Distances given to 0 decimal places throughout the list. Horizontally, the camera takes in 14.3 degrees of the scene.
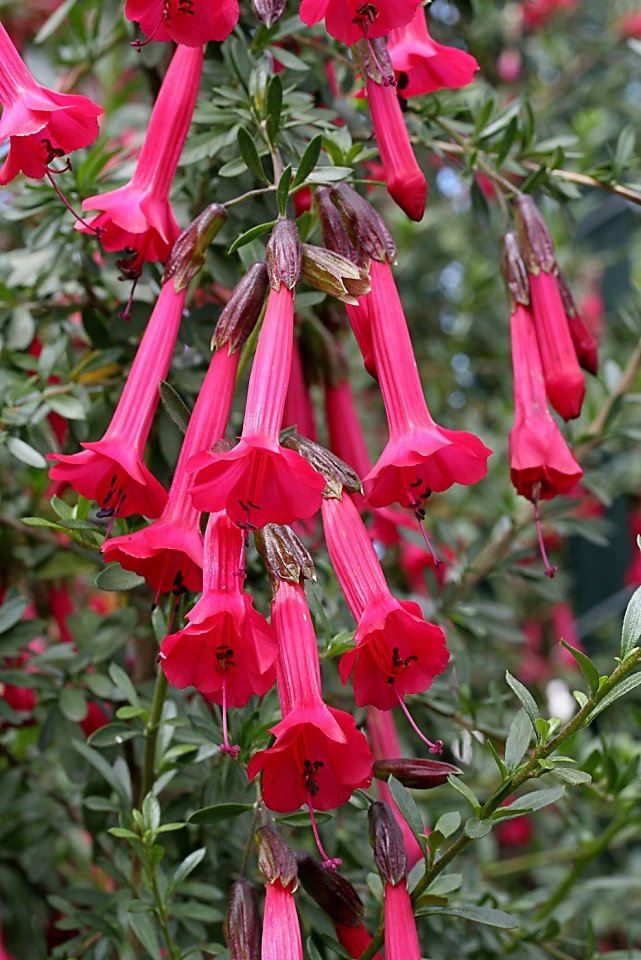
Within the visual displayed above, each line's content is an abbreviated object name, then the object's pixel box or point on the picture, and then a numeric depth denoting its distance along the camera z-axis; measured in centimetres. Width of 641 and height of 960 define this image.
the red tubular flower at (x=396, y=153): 65
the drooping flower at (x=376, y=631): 61
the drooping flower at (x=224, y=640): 60
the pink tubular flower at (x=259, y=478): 60
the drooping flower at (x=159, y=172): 65
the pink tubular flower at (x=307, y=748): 60
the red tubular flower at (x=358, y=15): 62
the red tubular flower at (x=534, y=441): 67
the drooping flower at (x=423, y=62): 67
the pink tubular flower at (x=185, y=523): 62
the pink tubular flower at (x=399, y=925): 60
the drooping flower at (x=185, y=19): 62
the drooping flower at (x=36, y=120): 63
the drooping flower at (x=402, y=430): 63
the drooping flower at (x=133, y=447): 63
